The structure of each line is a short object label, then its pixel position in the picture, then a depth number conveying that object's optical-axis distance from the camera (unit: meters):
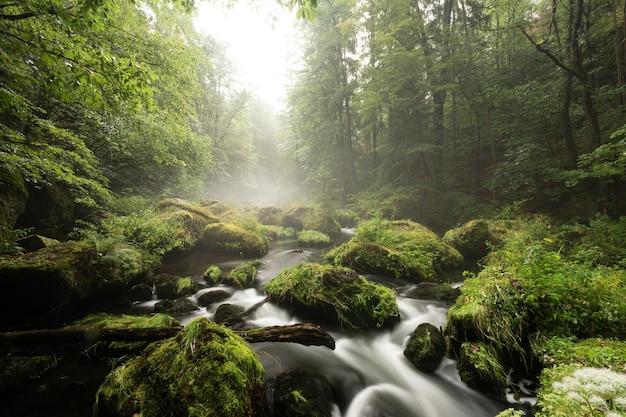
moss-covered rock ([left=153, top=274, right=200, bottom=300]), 5.61
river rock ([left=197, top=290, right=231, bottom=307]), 5.29
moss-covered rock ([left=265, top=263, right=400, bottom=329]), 4.36
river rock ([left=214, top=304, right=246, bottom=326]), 4.46
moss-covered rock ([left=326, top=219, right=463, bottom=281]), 6.41
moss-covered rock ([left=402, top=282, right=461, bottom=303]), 5.07
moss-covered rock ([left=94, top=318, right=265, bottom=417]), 2.05
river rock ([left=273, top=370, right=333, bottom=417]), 2.55
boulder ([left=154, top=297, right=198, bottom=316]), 4.88
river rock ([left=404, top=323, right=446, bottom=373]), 3.33
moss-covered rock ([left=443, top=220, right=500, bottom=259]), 7.48
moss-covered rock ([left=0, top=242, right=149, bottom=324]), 3.66
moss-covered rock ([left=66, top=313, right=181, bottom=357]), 3.29
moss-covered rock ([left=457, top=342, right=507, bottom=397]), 2.81
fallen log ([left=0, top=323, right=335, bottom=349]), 2.98
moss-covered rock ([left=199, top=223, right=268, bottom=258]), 9.45
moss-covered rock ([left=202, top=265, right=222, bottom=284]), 6.55
